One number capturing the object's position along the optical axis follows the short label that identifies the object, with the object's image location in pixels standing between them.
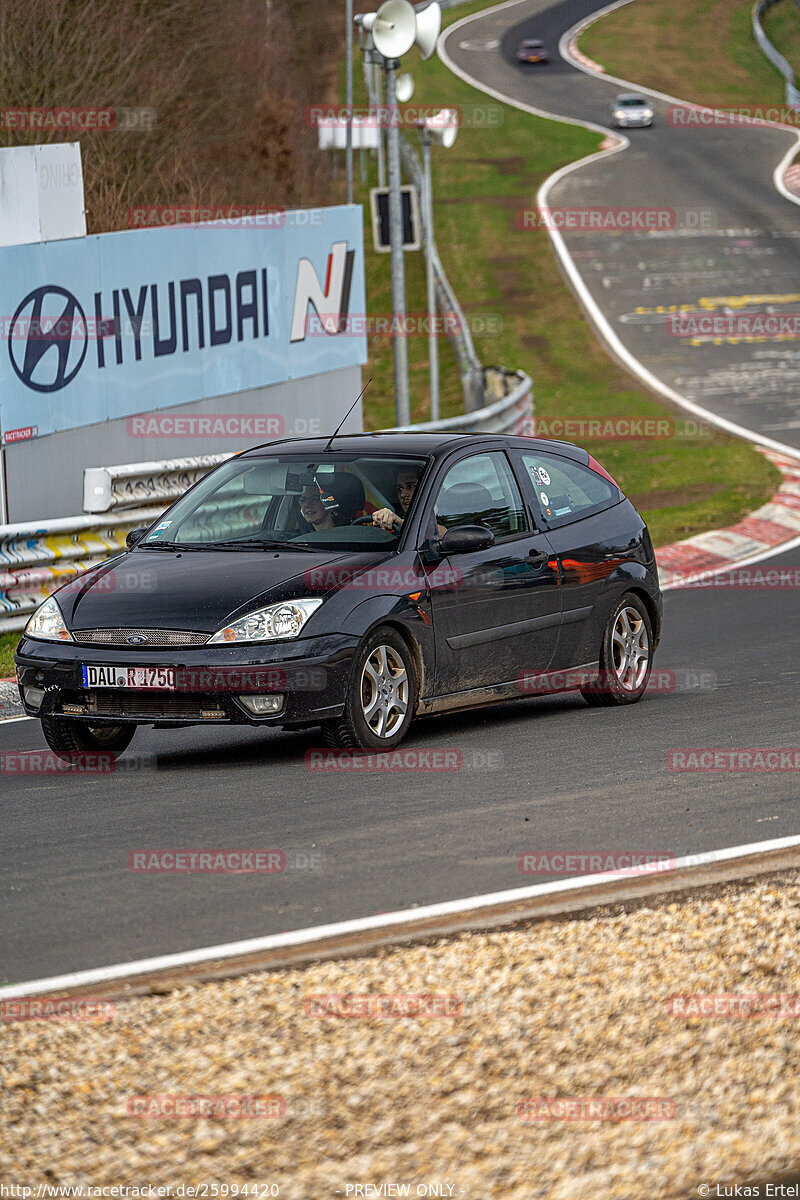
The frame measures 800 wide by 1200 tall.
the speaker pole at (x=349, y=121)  39.44
